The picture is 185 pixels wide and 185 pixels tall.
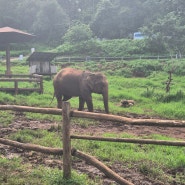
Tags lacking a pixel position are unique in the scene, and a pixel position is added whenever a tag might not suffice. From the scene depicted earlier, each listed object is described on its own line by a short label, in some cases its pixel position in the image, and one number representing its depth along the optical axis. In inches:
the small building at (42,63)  908.6
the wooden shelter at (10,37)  842.8
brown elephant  420.2
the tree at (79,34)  1498.5
